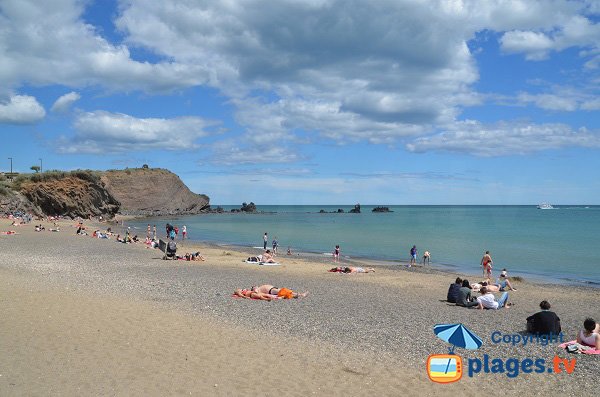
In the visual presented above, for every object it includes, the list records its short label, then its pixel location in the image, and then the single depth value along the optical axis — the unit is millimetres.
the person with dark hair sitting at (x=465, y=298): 14047
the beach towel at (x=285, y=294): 14203
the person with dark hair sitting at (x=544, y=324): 10445
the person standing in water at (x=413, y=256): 28141
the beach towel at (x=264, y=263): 24656
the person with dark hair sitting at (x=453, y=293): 14438
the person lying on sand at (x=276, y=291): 14203
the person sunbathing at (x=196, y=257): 24953
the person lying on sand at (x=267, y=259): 25141
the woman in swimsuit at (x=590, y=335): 9195
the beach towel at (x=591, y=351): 9044
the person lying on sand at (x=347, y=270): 22172
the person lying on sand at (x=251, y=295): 13844
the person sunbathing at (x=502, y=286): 16581
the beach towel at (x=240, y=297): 13891
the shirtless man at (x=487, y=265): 23312
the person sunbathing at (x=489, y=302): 13766
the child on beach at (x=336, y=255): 29980
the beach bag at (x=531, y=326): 10602
